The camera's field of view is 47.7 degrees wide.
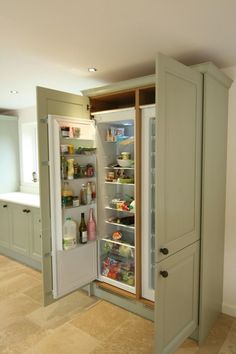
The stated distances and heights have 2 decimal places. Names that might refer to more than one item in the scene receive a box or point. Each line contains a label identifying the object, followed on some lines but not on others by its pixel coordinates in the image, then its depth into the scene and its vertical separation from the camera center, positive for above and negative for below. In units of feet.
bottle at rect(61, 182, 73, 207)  7.69 -1.20
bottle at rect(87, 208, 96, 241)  8.66 -2.36
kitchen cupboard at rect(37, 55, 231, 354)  5.38 -0.69
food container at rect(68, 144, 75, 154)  7.70 +0.17
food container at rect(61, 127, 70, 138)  7.49 +0.65
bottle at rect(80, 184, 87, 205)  8.51 -1.31
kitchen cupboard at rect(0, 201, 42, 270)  11.37 -3.52
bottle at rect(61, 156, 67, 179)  7.59 -0.36
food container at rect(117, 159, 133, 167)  8.87 -0.24
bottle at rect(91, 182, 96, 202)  8.78 -1.19
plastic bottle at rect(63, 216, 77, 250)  7.70 -2.33
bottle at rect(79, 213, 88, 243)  8.40 -2.42
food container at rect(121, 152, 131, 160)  8.95 -0.01
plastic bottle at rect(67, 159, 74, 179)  7.80 -0.42
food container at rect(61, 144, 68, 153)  7.51 +0.20
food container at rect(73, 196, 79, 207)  8.05 -1.39
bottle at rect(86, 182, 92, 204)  8.57 -1.23
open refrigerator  7.50 -1.31
